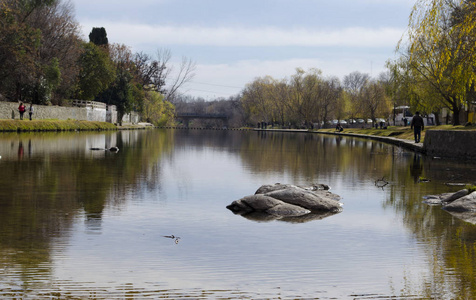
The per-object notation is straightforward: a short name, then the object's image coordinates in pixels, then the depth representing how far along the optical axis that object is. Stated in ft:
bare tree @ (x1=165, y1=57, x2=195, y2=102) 461.57
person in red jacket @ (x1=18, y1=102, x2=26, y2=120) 199.82
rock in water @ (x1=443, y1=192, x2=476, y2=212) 44.96
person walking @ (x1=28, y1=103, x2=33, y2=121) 206.20
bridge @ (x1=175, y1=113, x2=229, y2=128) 602.03
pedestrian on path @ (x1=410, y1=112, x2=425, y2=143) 139.54
